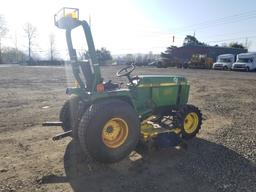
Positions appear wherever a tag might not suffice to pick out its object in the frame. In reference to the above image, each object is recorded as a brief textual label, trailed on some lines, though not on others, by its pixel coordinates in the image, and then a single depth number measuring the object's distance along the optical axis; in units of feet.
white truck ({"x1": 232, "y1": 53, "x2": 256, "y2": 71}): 82.97
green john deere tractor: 10.33
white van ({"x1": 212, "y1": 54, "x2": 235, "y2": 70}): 91.45
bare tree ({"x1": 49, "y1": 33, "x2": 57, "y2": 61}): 237.64
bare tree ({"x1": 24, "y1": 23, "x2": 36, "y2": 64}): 215.29
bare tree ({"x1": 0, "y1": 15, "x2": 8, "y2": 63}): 179.72
